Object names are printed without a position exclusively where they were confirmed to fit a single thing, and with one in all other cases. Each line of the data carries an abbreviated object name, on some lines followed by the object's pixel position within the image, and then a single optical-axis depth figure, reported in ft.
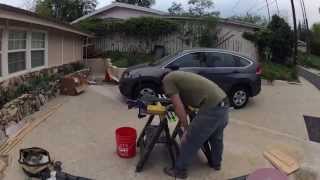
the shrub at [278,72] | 39.82
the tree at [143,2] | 108.27
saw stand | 13.06
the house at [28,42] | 20.55
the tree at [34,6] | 81.84
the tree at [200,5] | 63.34
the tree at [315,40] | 91.07
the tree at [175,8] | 76.80
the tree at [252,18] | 111.55
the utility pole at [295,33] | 53.67
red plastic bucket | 14.02
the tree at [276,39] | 49.71
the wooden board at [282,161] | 14.05
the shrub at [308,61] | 65.77
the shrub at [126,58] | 42.06
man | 11.81
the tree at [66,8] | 85.32
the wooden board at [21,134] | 14.69
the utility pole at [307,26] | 78.98
